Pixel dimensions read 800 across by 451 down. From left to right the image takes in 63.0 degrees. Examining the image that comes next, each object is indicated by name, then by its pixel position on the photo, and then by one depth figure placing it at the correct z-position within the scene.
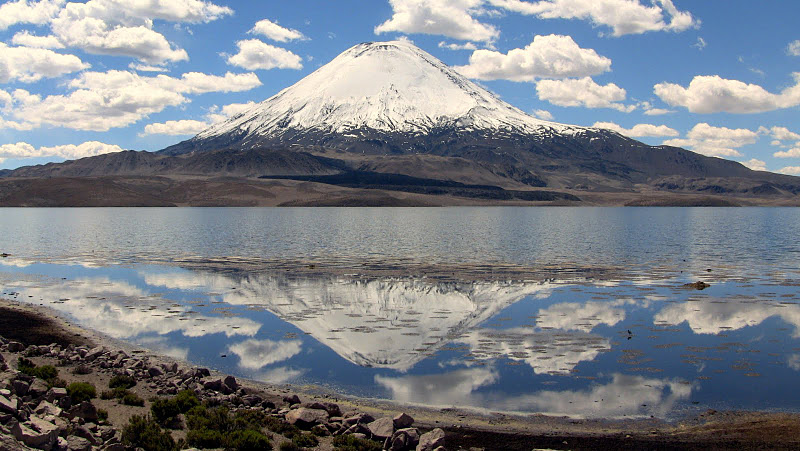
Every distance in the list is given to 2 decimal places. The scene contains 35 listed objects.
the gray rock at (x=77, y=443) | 14.96
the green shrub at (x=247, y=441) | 16.74
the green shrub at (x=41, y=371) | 22.11
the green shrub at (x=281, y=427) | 18.27
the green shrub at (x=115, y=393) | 20.64
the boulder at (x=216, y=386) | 21.58
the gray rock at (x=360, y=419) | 18.77
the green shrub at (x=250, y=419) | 18.27
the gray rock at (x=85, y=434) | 16.02
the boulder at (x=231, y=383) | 21.80
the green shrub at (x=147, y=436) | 16.53
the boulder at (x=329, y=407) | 19.94
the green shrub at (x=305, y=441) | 17.42
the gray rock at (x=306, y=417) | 18.91
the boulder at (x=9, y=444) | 13.50
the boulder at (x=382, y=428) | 17.80
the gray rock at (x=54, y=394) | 18.66
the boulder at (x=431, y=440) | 16.92
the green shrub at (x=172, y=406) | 18.61
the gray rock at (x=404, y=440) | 17.05
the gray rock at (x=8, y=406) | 15.18
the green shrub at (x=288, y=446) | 16.98
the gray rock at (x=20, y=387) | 18.28
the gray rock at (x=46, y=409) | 16.92
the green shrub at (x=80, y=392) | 19.69
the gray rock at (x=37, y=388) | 18.92
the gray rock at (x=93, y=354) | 25.27
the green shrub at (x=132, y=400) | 20.06
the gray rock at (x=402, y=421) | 18.55
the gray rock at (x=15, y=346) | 26.53
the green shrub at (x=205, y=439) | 17.03
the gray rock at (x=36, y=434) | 14.21
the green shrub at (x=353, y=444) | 17.22
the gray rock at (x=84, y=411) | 17.69
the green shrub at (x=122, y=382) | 21.92
